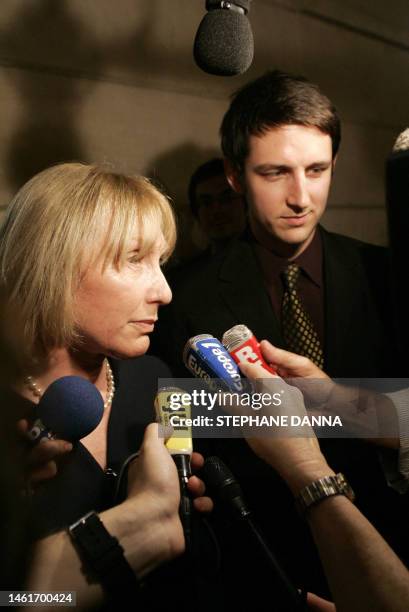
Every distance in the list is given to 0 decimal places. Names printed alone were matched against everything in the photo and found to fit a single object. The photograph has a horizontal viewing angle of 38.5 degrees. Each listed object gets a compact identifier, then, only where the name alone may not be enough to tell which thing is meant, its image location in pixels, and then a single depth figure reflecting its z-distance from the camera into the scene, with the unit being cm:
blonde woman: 95
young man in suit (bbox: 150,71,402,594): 126
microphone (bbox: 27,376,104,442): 79
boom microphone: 102
